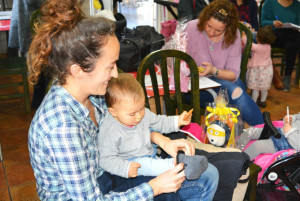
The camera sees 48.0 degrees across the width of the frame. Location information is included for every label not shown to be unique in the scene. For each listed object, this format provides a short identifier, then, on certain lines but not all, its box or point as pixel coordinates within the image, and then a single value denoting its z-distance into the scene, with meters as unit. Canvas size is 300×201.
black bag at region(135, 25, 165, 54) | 2.66
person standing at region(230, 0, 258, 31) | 3.92
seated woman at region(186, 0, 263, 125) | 2.39
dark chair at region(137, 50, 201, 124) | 1.82
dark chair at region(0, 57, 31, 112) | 3.28
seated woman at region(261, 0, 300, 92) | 4.25
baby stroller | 1.69
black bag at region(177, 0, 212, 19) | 3.26
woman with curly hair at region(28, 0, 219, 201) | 1.04
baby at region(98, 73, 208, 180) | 1.30
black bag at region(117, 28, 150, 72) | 2.36
